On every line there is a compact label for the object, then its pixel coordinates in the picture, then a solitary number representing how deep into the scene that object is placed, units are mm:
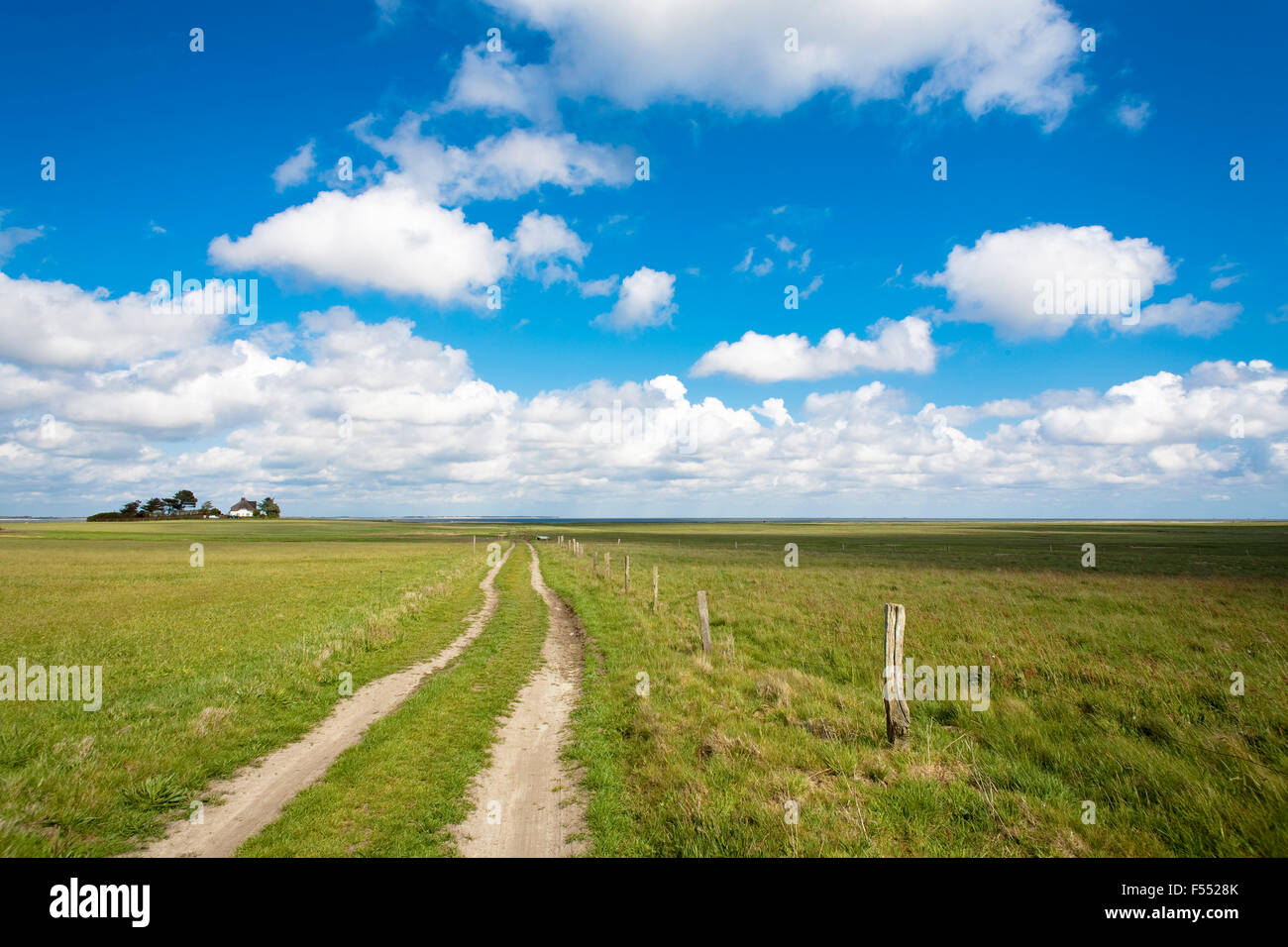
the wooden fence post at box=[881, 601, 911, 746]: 8680
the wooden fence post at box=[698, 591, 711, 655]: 14898
